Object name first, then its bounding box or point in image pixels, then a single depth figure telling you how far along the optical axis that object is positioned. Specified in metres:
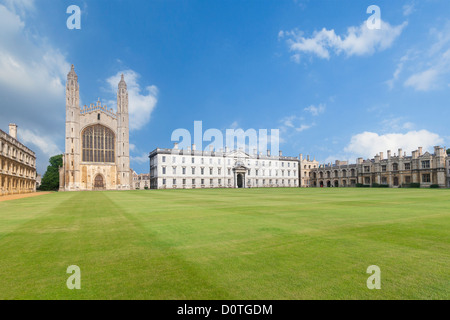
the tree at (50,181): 72.56
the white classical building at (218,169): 69.81
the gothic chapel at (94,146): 59.28
